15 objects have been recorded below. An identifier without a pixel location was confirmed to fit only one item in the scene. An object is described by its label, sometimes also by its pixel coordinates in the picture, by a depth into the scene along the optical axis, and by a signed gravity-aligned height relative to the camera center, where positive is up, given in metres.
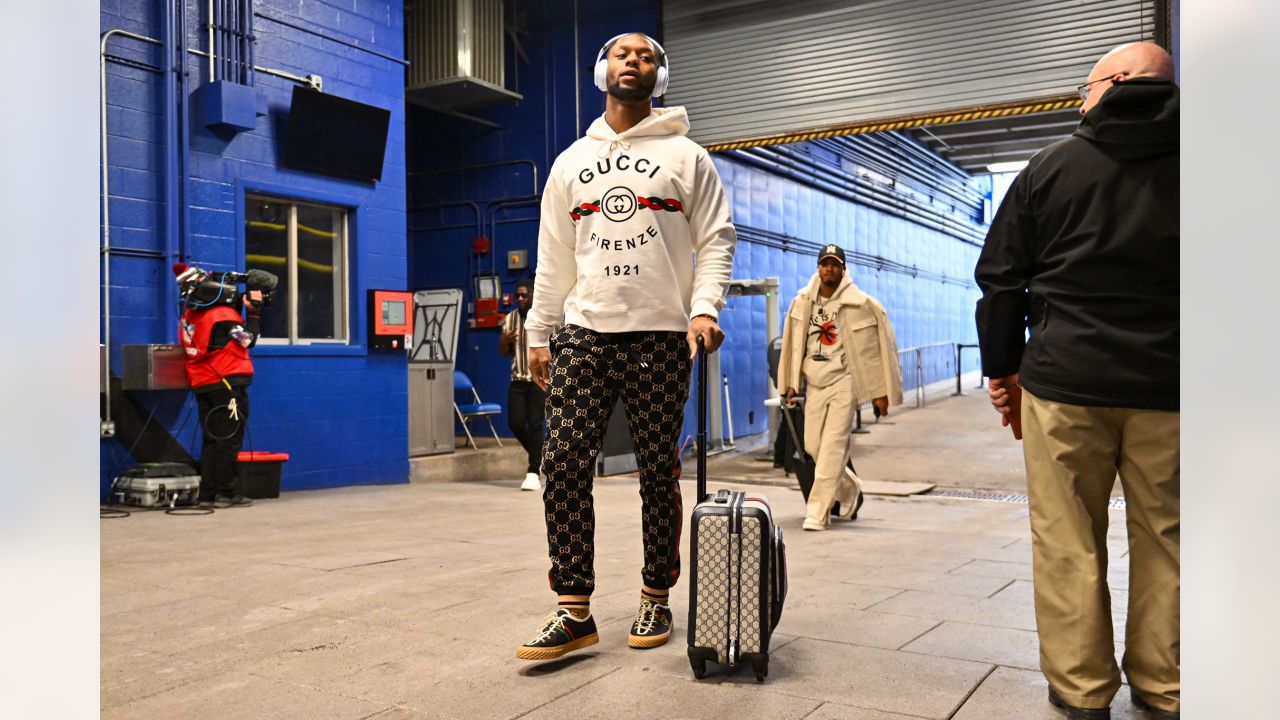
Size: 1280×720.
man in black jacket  2.43 -0.08
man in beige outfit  6.23 -0.10
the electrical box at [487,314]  12.21 +0.44
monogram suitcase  2.81 -0.66
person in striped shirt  8.54 -0.40
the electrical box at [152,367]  7.27 -0.11
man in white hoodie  3.11 +0.13
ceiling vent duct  11.21 +3.34
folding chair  10.76 -0.61
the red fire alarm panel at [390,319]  9.30 +0.29
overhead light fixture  22.33 +3.98
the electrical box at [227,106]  7.89 +1.90
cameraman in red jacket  7.36 -0.16
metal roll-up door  9.41 +2.84
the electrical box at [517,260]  11.95 +1.06
